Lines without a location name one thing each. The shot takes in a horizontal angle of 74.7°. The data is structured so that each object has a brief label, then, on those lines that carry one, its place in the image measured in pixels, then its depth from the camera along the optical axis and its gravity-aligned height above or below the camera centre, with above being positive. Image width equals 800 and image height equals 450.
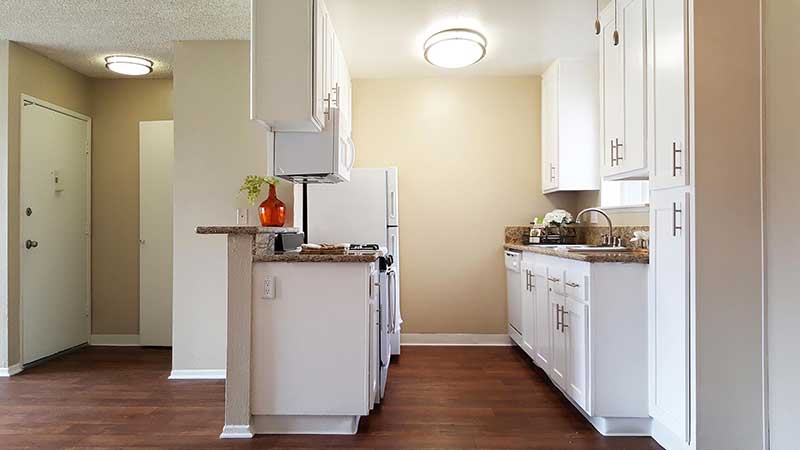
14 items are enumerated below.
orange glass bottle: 3.38 +0.11
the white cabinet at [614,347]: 2.61 -0.59
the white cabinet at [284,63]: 2.65 +0.84
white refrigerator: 4.10 +0.14
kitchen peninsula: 2.61 -0.52
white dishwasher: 4.26 -0.54
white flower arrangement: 4.31 +0.09
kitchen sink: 3.19 -0.13
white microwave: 2.96 +0.42
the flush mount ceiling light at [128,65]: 4.22 +1.33
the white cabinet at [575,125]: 4.25 +0.84
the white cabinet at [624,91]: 2.64 +0.74
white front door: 4.04 +0.00
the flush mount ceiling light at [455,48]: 3.70 +1.31
